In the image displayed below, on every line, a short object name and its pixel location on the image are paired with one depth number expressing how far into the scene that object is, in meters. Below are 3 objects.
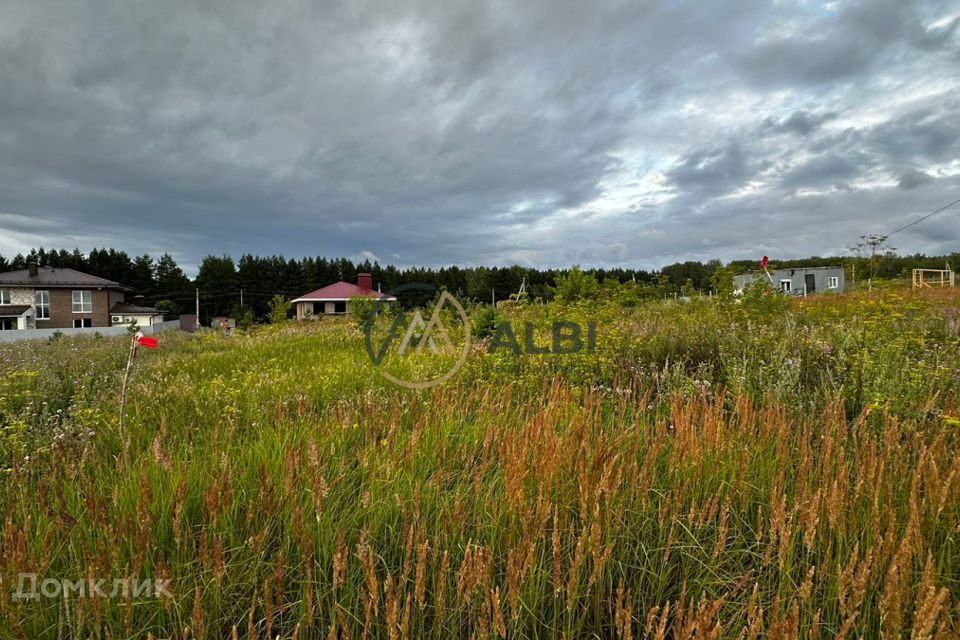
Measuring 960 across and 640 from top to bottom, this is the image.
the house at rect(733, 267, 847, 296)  38.66
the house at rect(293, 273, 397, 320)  50.61
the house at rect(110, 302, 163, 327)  42.19
